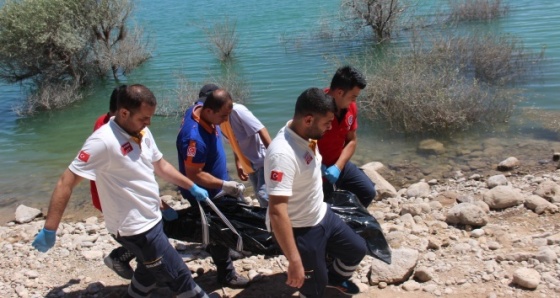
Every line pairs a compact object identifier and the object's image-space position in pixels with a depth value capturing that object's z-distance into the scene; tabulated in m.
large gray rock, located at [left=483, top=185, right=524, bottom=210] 6.16
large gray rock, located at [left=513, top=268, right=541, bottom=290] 4.09
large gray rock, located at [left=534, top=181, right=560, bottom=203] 6.26
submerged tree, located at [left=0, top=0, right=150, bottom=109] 15.94
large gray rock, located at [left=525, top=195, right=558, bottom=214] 5.91
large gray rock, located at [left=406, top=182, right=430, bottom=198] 7.30
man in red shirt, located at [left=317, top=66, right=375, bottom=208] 4.36
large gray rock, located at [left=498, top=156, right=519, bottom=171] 8.20
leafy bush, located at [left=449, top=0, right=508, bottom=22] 20.69
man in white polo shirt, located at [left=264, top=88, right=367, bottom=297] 3.25
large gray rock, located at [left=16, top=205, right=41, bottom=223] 7.61
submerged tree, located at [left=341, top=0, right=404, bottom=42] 19.12
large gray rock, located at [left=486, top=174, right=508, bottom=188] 7.32
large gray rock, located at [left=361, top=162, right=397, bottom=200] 7.25
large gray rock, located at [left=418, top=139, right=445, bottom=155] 9.33
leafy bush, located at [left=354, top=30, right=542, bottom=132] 10.12
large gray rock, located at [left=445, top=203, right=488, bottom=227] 5.53
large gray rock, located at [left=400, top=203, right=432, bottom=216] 6.27
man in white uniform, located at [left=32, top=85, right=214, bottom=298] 3.37
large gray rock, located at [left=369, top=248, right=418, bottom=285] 4.43
